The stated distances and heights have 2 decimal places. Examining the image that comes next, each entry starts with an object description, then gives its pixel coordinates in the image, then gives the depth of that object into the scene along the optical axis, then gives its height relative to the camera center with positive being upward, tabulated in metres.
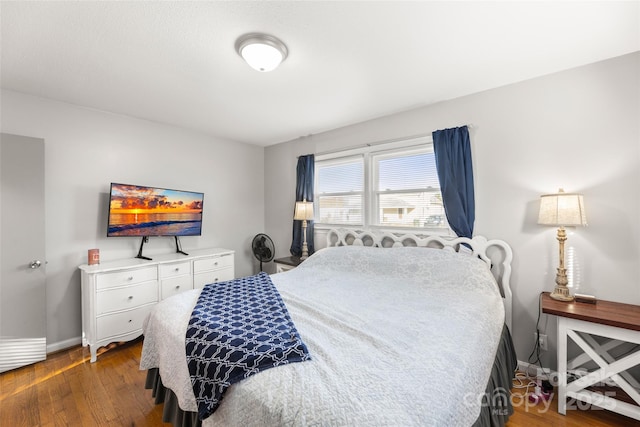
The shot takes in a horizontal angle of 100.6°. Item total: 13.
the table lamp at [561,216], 1.94 -0.04
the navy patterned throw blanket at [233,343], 1.15 -0.64
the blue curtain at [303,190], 3.87 +0.32
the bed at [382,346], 0.96 -0.66
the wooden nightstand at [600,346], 1.66 -0.95
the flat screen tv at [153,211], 2.91 +0.01
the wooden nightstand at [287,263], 3.54 -0.70
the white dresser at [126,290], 2.55 -0.83
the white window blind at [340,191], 3.52 +0.29
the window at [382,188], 2.93 +0.29
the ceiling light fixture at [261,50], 1.73 +1.09
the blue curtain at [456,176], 2.57 +0.34
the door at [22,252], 2.36 -0.37
